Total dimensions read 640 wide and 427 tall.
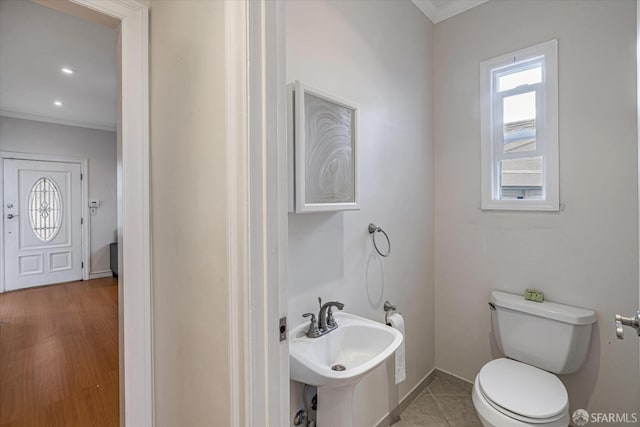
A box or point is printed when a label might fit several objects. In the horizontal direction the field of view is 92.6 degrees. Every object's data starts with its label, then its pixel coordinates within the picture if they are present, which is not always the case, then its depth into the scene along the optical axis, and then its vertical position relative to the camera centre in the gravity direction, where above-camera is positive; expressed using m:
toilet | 1.37 -0.86
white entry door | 4.51 -0.14
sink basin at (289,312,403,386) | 1.08 -0.57
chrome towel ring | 1.77 -0.12
